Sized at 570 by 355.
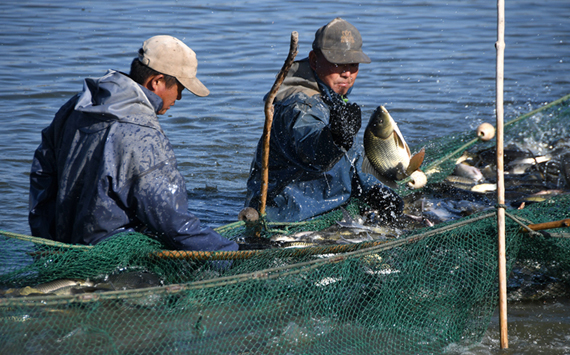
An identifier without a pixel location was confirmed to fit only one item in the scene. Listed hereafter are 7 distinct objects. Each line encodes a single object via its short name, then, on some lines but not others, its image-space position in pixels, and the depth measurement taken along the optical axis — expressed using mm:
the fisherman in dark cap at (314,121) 9758
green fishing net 6206
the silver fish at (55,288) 6660
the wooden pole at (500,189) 7180
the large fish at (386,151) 8320
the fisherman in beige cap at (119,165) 6910
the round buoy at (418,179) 11977
